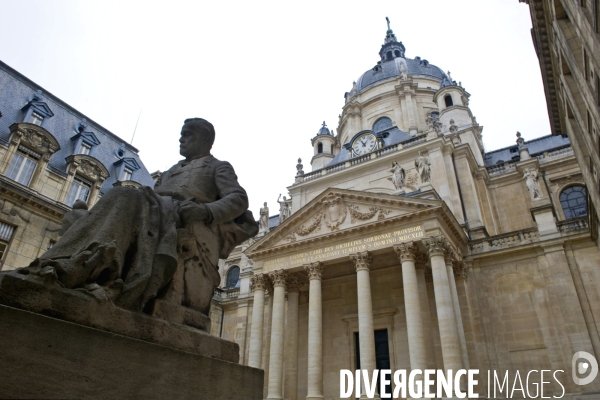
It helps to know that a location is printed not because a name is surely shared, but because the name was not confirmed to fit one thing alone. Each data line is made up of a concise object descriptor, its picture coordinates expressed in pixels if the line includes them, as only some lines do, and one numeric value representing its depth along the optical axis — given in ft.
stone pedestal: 6.93
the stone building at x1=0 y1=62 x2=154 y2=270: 61.67
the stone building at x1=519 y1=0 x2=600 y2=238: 32.40
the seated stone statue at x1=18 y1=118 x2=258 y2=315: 9.31
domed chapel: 63.52
